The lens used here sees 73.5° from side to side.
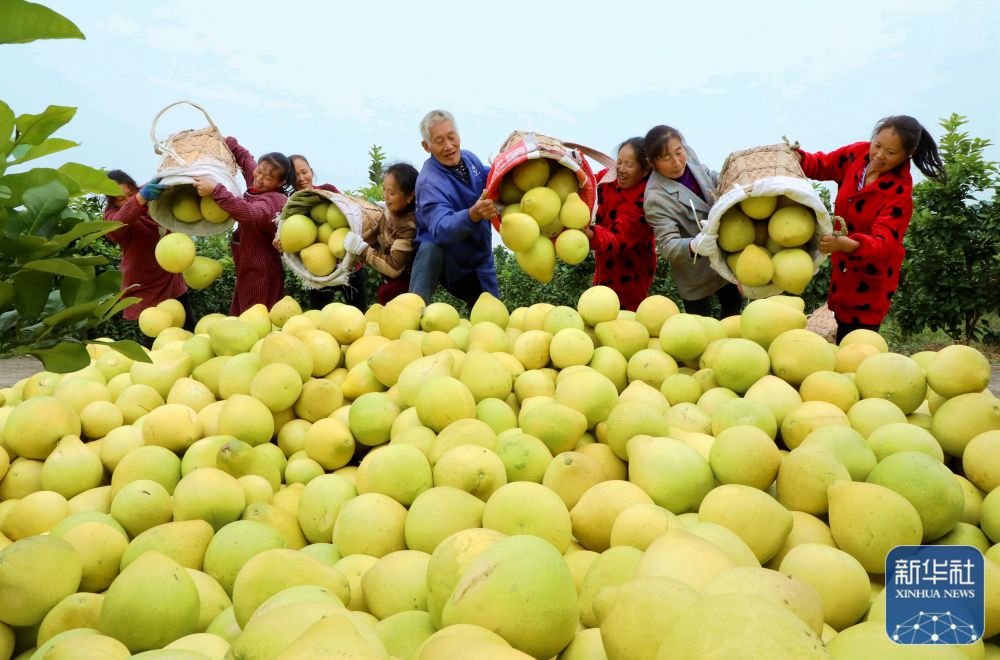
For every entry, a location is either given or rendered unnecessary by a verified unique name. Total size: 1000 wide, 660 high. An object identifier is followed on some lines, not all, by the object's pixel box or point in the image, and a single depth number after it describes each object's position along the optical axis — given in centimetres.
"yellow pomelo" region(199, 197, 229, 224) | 402
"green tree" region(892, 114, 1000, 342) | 786
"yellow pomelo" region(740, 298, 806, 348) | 254
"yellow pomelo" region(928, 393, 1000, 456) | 194
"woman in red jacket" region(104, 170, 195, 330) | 551
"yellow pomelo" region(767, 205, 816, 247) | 295
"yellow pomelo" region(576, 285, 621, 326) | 283
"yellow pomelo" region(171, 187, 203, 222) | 404
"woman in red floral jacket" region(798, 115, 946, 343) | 359
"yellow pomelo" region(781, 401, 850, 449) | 202
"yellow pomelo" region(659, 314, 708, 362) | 260
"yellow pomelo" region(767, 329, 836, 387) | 235
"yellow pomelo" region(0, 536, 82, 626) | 144
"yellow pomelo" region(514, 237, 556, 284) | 321
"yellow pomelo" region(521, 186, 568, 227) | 313
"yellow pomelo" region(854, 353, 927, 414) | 216
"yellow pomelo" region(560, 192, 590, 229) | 324
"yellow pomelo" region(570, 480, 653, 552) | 171
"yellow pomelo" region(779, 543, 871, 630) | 140
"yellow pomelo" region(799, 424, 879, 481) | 181
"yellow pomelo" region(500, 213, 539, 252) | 307
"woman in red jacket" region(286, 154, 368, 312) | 506
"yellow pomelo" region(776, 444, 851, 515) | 170
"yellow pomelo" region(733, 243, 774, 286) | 303
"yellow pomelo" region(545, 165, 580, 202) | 332
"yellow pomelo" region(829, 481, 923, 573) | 153
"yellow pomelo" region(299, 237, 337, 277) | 385
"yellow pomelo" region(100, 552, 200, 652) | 134
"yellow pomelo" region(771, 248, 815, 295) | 296
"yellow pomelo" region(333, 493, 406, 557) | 174
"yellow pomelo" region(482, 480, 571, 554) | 159
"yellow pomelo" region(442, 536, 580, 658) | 114
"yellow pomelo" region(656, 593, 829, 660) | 81
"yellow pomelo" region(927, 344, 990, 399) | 206
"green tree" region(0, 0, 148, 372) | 110
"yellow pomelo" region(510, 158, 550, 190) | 326
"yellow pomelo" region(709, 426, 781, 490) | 179
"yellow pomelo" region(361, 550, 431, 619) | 144
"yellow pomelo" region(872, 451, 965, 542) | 162
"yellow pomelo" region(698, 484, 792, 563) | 155
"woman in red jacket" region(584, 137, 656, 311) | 437
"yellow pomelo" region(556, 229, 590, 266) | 327
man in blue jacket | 403
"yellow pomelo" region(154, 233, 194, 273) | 390
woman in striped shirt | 489
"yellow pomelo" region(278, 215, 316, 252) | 381
